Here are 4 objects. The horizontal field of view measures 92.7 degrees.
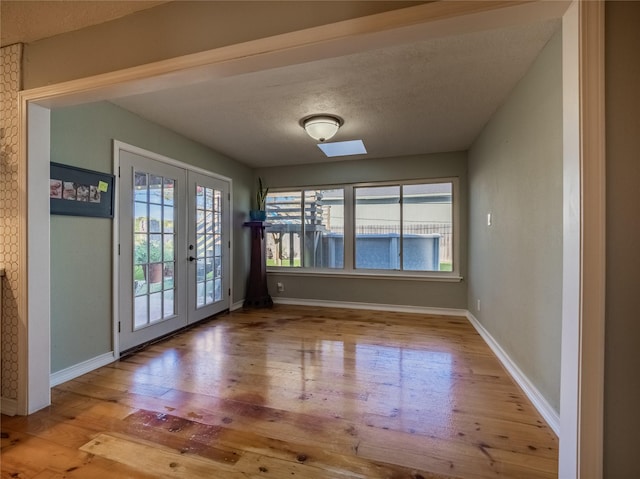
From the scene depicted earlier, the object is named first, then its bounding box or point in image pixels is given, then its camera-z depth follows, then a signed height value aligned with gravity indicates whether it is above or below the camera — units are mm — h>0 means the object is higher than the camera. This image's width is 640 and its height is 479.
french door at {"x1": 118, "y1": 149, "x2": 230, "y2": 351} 2951 -81
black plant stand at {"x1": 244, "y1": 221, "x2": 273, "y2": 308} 4828 -560
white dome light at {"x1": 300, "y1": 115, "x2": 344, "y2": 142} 2969 +1127
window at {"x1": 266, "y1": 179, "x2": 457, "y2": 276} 4445 +181
